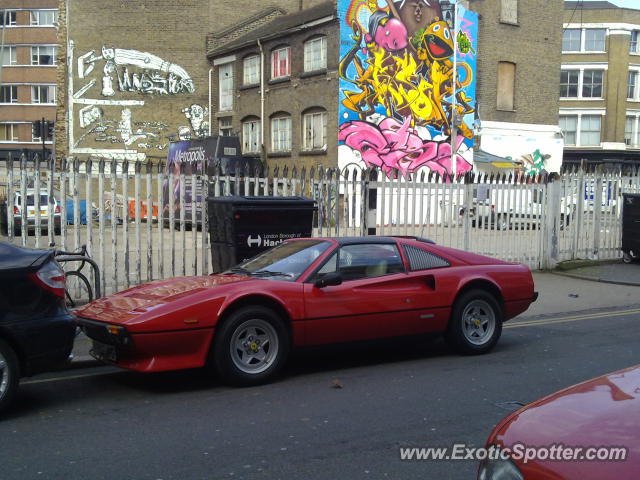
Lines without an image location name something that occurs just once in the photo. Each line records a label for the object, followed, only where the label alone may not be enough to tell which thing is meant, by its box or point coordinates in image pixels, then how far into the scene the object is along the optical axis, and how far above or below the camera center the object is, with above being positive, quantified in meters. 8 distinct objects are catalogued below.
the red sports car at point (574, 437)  2.38 -0.93
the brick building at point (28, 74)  53.78 +8.75
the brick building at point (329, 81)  27.52 +4.86
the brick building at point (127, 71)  33.53 +5.71
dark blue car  5.39 -1.08
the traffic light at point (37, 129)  37.56 +3.11
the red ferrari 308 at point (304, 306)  6.11 -1.15
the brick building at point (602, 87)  46.62 +7.26
